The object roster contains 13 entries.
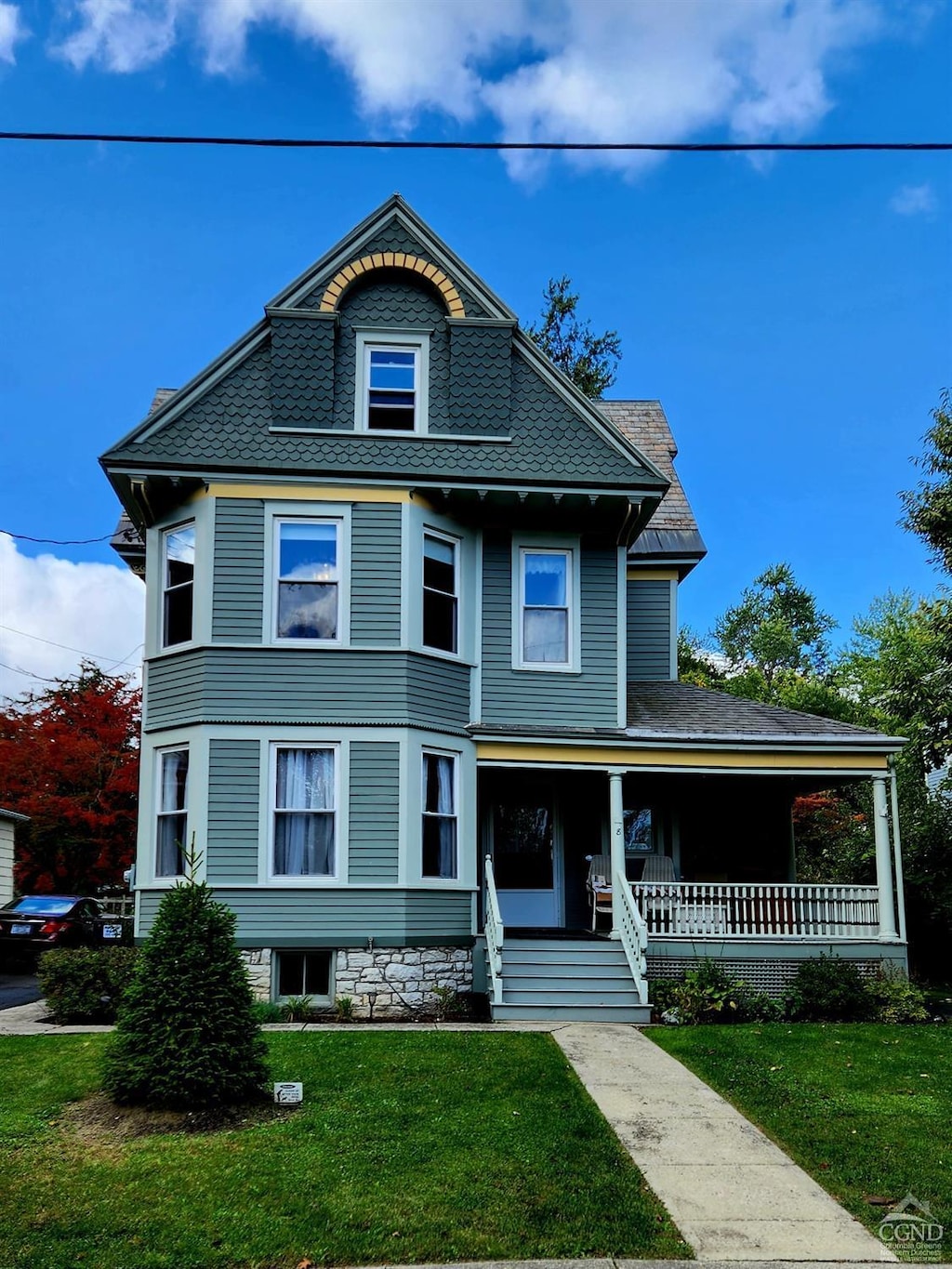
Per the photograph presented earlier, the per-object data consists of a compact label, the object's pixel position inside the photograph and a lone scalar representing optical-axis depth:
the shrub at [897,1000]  12.77
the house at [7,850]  23.38
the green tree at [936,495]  19.67
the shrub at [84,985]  12.12
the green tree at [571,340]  32.03
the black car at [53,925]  17.56
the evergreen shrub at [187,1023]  7.71
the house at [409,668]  13.15
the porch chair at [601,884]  14.75
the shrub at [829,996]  12.83
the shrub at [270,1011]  12.25
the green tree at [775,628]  48.94
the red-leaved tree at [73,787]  24.77
